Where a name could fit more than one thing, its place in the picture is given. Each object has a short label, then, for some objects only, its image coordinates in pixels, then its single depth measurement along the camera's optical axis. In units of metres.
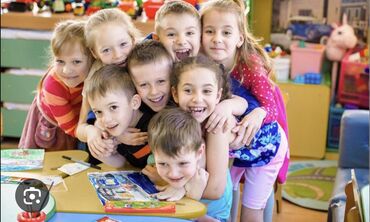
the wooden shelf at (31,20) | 2.68
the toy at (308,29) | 2.96
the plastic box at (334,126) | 2.85
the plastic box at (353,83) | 2.78
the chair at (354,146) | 2.12
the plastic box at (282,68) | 2.84
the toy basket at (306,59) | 2.85
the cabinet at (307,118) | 2.82
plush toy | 2.83
